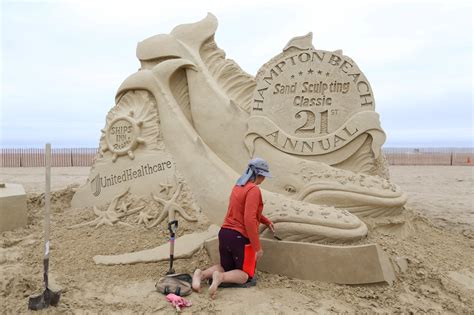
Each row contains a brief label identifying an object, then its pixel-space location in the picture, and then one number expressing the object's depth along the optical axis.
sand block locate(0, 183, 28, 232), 4.71
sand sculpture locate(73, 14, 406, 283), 4.42
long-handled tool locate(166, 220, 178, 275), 3.37
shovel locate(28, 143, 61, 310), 2.86
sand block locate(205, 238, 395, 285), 3.40
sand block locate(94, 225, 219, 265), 3.84
